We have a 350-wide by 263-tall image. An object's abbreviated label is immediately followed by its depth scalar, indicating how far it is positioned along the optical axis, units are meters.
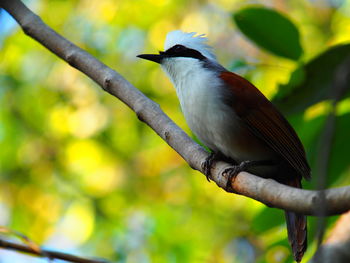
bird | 5.99
